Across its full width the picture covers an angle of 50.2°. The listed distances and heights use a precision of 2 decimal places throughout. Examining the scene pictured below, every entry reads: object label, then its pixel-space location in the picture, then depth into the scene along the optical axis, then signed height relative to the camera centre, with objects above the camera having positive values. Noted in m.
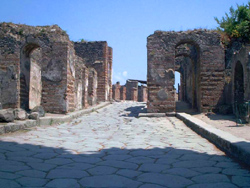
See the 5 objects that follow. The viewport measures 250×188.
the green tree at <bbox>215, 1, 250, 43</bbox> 11.73 +3.29
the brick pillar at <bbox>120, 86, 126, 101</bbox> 28.55 +0.33
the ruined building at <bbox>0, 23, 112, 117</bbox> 9.71 +1.05
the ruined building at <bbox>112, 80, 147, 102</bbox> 27.83 +0.55
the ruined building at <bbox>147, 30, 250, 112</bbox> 11.25 +1.16
